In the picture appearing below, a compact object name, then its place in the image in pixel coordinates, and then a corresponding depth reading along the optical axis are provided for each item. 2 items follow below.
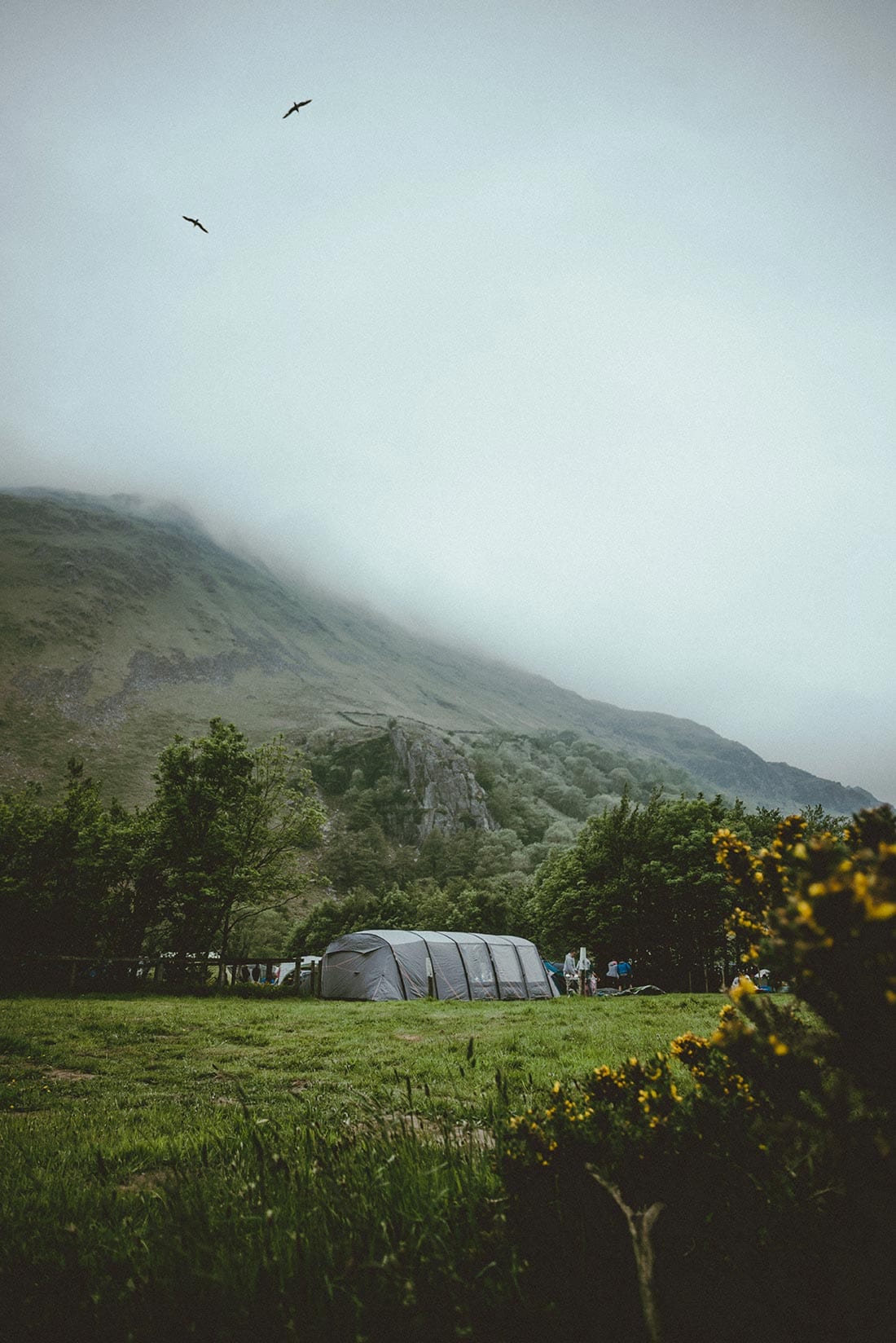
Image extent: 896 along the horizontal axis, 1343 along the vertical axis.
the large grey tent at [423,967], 27.33
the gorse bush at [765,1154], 2.20
